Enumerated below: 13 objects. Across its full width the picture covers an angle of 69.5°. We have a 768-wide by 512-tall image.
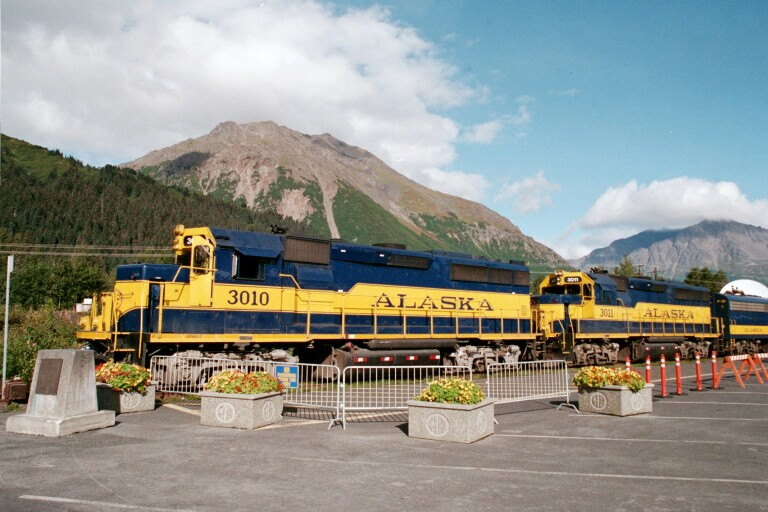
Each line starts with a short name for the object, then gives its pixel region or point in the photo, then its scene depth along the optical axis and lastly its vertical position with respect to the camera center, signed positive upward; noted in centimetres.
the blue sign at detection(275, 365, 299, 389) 1395 -124
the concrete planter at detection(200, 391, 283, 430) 1091 -165
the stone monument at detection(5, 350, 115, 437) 993 -128
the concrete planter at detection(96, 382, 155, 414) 1241 -163
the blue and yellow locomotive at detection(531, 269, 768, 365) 2761 +35
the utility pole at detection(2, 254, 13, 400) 1322 +144
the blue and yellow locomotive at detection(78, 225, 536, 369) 1559 +73
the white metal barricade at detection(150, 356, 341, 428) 1476 -120
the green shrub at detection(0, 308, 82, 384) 1670 -39
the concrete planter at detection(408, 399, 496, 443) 986 -173
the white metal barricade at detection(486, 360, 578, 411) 1407 -195
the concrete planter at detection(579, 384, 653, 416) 1280 -179
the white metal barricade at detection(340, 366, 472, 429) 1180 -197
